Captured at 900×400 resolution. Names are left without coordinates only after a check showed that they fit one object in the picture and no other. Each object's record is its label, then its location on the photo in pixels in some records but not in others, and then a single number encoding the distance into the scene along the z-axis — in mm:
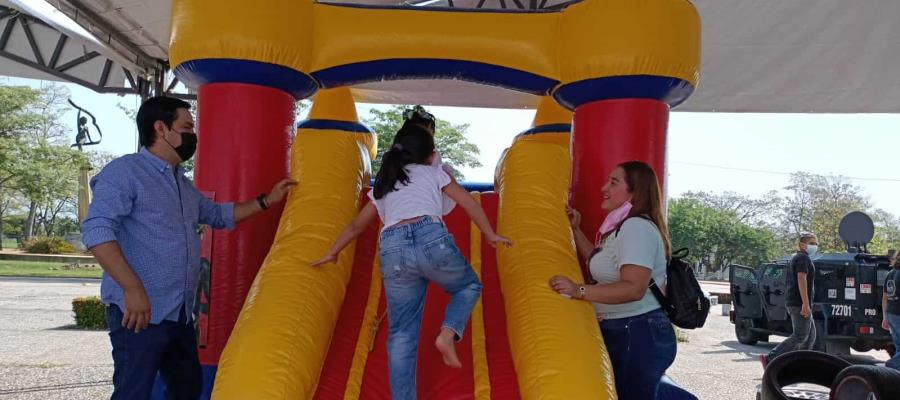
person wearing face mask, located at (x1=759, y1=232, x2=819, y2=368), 6078
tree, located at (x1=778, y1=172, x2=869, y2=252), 34781
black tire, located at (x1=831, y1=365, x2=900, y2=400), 3629
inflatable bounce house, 2602
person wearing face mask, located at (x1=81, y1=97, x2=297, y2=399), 2059
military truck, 6941
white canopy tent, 5773
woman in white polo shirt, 2227
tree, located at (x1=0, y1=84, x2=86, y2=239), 24859
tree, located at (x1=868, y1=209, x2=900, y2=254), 31177
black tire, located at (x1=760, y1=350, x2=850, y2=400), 4219
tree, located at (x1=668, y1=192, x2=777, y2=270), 37875
